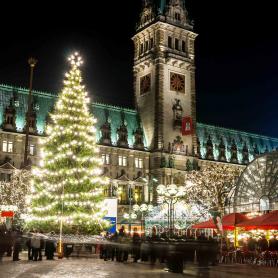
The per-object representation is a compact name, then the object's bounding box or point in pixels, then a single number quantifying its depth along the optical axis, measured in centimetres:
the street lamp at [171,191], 2865
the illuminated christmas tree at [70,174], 2553
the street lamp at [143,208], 4228
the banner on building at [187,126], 6013
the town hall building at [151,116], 5862
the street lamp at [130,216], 5163
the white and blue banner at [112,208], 3418
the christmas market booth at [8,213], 3325
